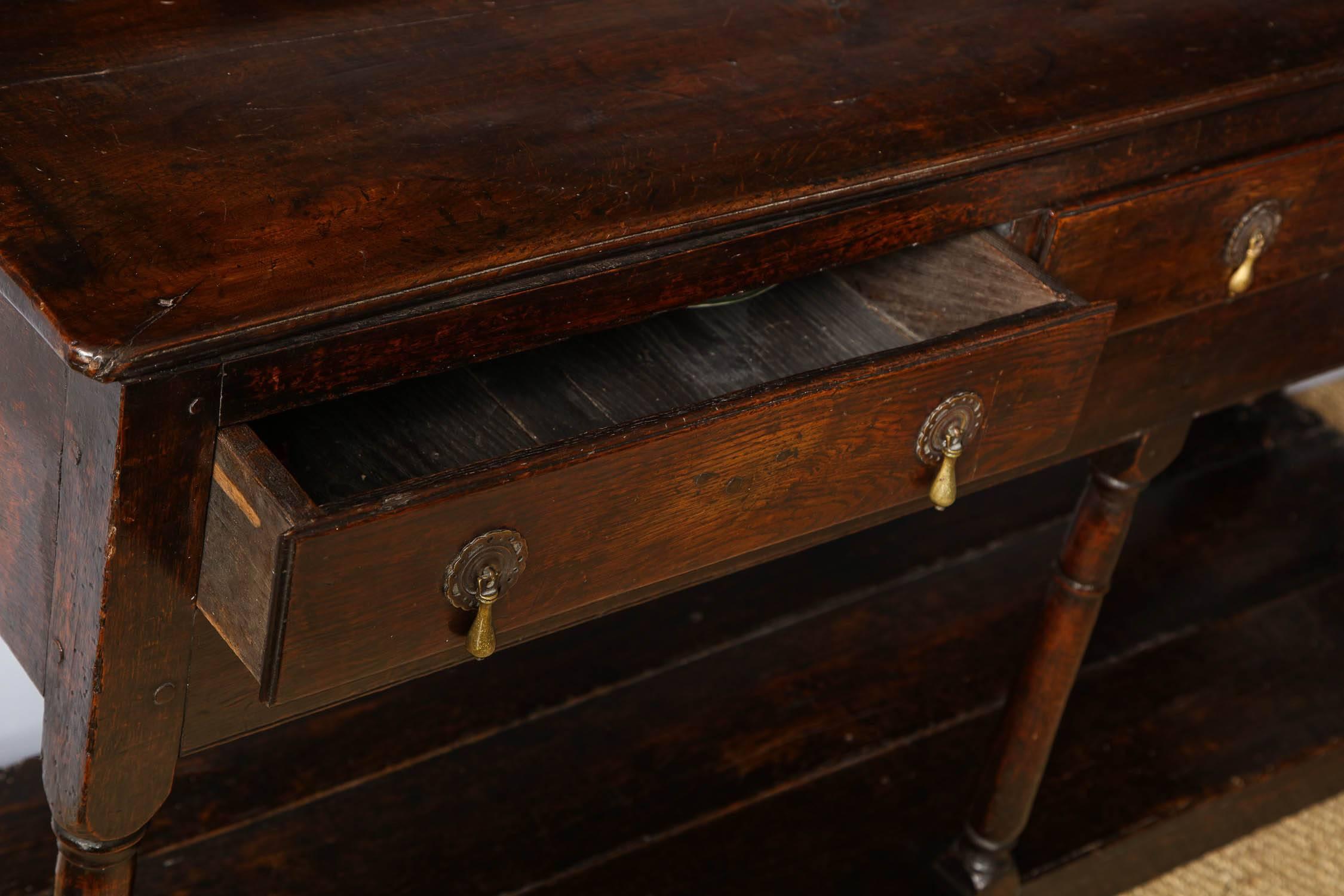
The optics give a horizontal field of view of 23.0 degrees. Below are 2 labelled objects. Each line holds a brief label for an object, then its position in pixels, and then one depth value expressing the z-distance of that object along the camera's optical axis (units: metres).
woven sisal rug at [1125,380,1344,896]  3.34
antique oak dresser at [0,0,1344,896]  2.26
